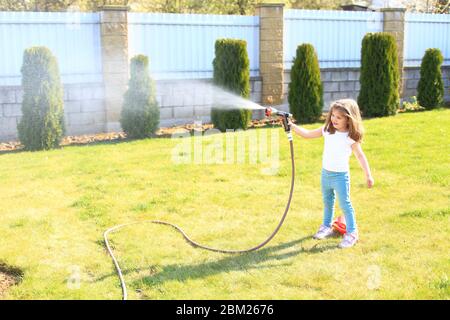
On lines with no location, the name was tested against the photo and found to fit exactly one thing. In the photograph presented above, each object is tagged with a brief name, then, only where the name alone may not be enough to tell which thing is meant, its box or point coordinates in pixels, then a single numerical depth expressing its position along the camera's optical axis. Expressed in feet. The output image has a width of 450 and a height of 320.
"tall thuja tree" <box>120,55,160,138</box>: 35.58
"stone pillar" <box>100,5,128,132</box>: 38.24
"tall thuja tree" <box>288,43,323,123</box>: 40.45
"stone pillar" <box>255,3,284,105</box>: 43.47
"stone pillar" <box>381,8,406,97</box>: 48.73
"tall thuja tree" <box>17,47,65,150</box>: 32.50
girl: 16.35
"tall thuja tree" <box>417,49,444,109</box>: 45.62
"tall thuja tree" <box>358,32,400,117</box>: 42.91
